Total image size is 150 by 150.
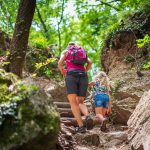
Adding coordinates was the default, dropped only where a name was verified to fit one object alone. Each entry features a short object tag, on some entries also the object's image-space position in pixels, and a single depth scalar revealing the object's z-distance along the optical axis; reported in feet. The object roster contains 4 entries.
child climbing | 26.23
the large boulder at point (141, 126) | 16.93
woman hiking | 22.57
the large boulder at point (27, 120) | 10.78
